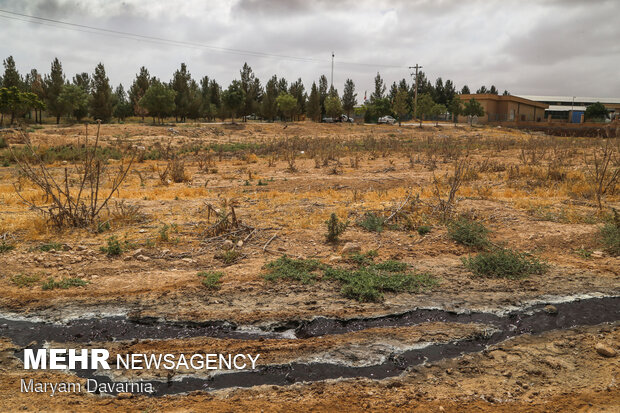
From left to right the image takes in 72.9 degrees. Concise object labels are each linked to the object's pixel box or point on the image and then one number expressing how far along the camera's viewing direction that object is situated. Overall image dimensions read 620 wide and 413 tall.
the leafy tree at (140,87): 51.11
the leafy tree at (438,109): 53.50
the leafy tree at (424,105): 51.00
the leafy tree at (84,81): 51.31
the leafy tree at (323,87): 62.47
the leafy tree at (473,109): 55.00
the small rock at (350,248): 6.36
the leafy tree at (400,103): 50.88
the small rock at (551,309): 4.77
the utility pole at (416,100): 52.28
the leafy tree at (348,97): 61.12
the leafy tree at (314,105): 53.78
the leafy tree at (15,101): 33.28
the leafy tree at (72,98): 40.66
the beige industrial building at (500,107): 59.19
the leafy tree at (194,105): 49.53
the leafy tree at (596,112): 60.62
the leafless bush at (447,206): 7.98
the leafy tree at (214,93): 57.42
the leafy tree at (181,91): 48.56
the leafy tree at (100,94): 43.44
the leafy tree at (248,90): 53.83
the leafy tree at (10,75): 41.50
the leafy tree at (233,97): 42.62
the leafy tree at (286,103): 49.00
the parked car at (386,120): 57.72
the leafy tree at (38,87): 44.22
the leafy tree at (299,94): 59.56
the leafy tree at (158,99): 42.00
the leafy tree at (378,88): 69.12
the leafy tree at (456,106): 55.44
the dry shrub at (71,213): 7.16
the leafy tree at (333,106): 55.09
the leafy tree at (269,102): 53.50
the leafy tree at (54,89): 42.03
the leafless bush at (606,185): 8.81
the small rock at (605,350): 3.80
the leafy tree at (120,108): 52.25
